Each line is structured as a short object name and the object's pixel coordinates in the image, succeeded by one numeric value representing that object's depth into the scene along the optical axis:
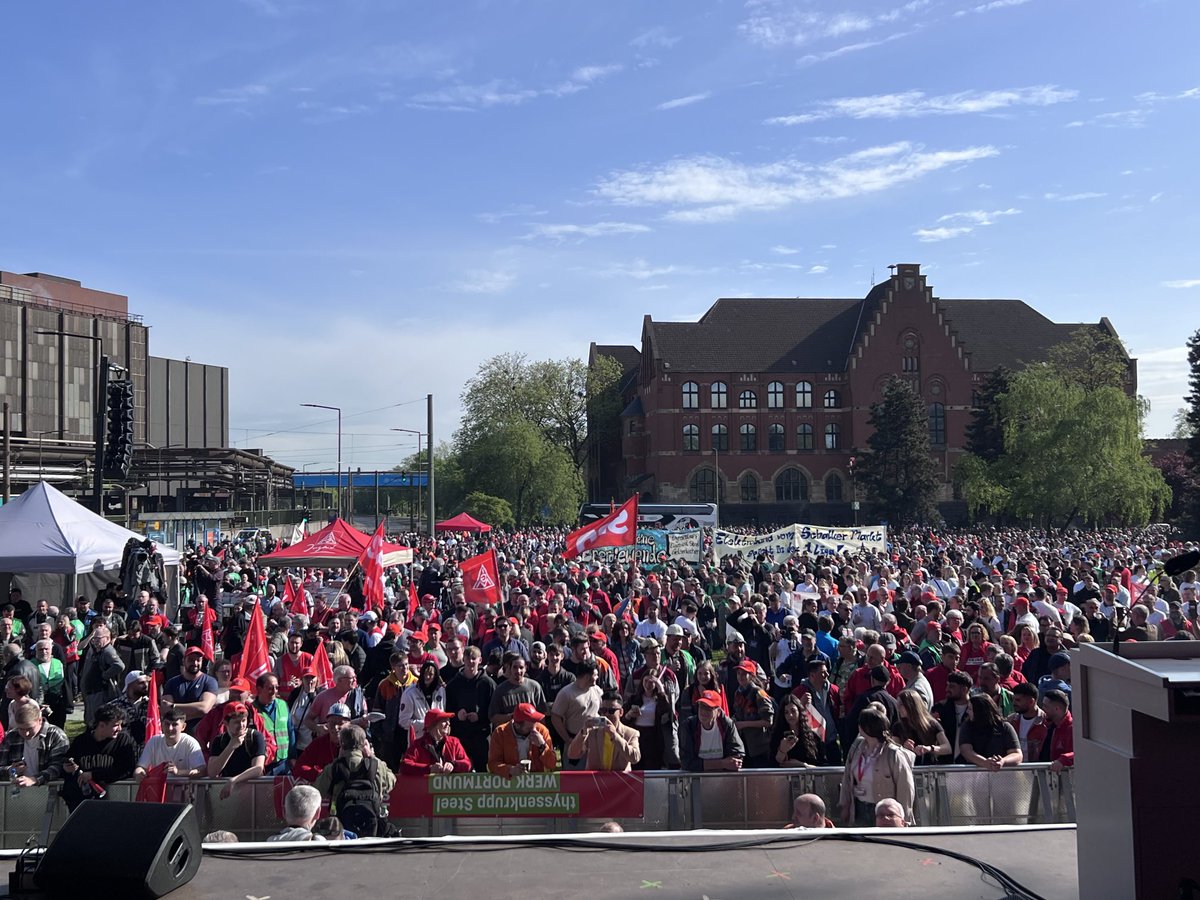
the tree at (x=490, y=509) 69.56
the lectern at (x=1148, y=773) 3.15
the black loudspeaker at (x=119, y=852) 3.79
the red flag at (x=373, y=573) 19.66
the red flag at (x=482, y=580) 19.61
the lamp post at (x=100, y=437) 19.53
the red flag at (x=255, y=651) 11.65
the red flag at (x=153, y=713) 8.86
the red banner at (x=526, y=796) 7.83
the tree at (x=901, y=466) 71.19
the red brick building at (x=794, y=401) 82.69
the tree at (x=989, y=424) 72.38
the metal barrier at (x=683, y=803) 7.71
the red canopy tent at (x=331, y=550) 23.16
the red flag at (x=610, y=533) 24.28
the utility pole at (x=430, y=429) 34.22
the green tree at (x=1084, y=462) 55.72
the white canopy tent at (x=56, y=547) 18.28
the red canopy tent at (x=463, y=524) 42.97
